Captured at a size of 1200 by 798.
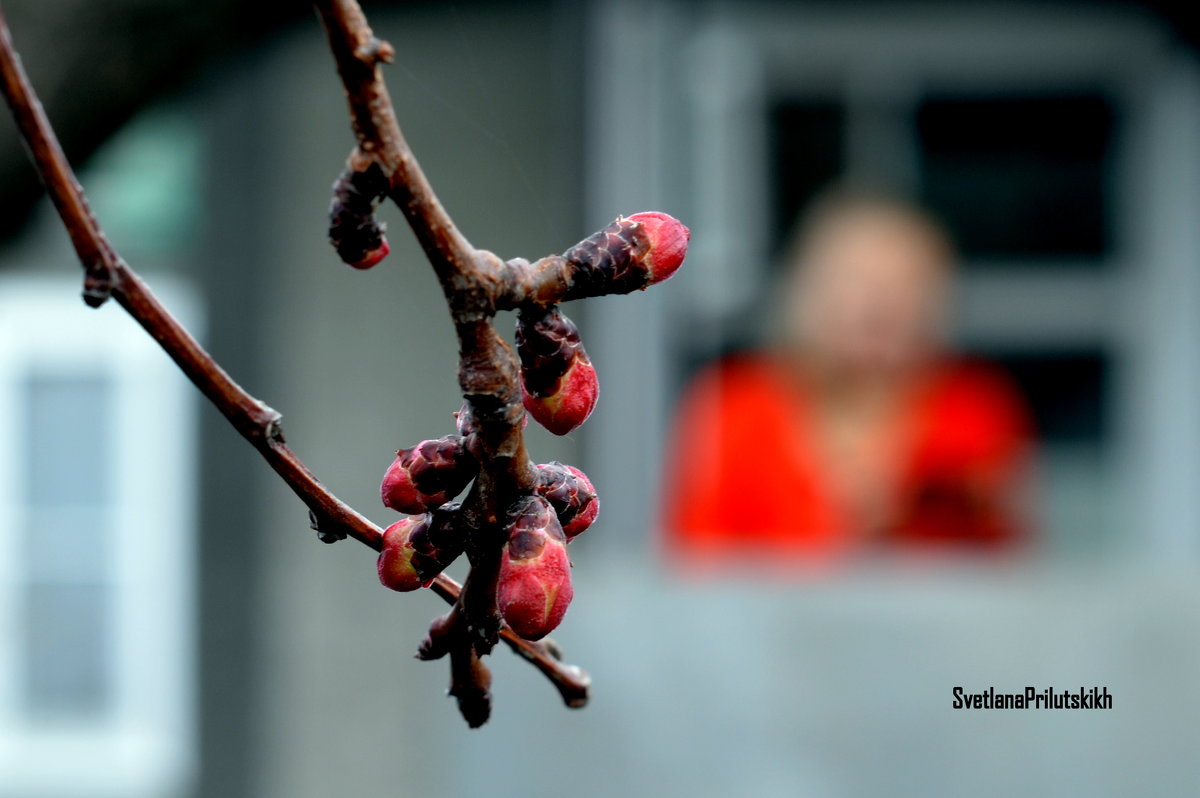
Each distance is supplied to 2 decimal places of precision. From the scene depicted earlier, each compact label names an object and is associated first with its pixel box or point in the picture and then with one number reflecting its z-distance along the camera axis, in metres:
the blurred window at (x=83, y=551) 11.92
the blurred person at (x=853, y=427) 5.27
